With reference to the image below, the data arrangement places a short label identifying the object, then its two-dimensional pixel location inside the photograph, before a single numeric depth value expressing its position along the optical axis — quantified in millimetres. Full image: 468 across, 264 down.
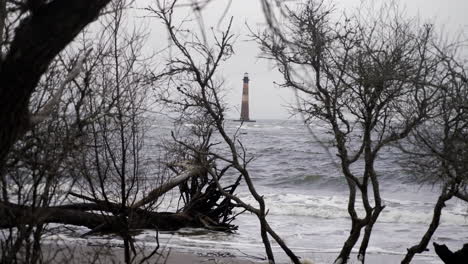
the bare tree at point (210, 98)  15664
